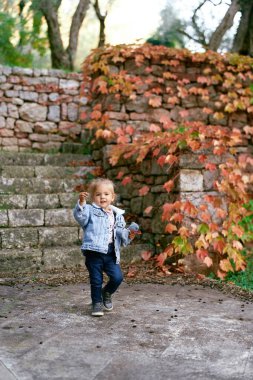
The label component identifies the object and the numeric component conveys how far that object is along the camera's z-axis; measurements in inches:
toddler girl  142.1
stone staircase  196.5
